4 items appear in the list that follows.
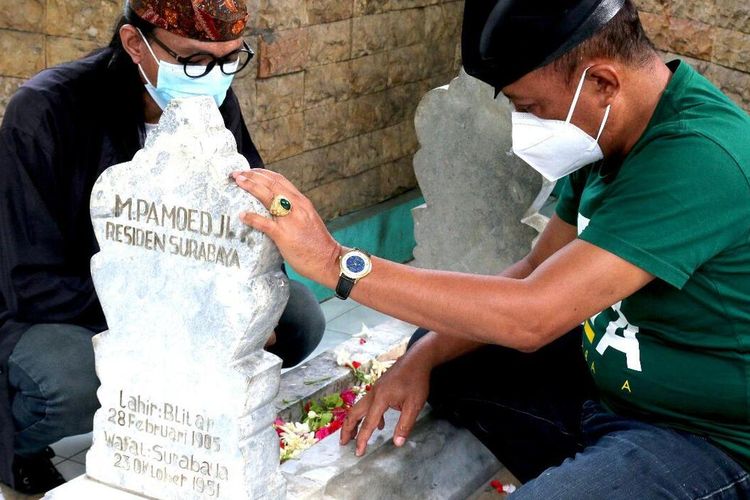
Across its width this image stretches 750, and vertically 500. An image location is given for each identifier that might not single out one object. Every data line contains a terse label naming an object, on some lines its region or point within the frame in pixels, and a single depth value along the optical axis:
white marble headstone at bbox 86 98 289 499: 2.40
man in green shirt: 2.18
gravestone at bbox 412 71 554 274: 4.10
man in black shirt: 3.02
